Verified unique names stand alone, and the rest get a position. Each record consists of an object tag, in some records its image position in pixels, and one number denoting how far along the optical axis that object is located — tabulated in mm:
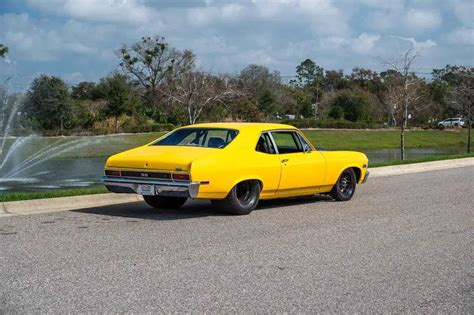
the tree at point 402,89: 31302
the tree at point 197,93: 50906
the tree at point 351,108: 68188
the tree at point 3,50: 50384
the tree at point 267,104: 62919
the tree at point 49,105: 46125
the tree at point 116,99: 52719
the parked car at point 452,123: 67875
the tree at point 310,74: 96075
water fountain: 20359
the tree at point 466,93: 37112
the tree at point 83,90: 65562
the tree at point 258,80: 71456
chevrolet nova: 10234
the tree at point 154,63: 67062
